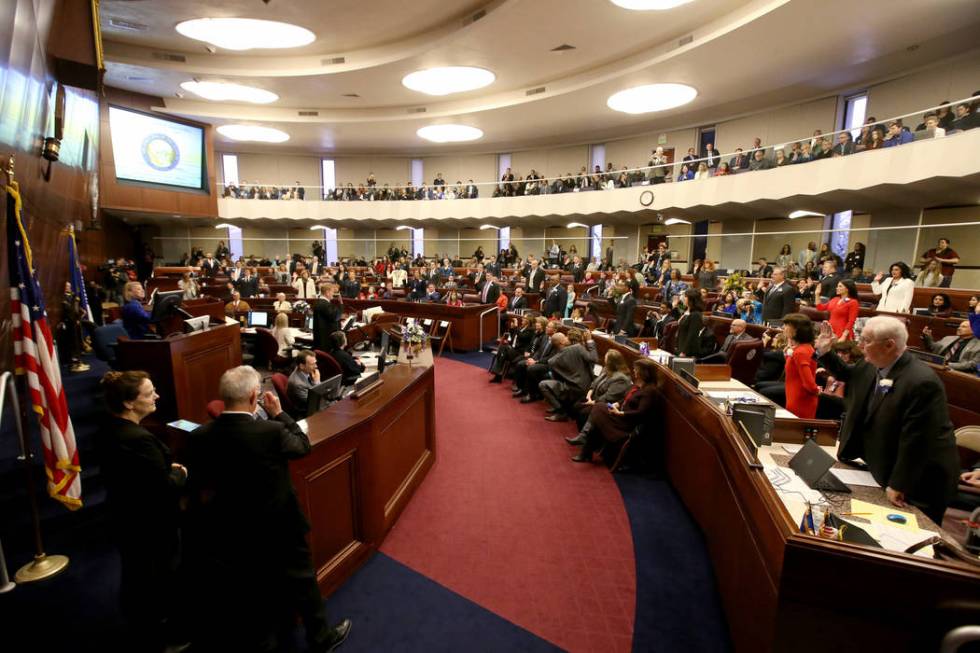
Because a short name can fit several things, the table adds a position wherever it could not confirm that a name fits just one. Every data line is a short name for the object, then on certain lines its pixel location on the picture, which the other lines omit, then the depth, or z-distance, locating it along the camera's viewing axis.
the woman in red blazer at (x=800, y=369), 3.94
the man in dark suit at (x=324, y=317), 6.80
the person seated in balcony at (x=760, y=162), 12.17
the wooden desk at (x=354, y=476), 3.05
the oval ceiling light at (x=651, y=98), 13.41
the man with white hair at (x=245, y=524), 2.26
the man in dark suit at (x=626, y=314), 8.82
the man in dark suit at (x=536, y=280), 12.95
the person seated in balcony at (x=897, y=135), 9.41
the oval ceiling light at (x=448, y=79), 13.59
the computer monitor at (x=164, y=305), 6.33
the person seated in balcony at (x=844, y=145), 10.46
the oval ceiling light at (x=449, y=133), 18.56
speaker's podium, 4.83
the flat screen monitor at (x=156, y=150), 13.67
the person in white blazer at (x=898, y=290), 7.69
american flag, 3.14
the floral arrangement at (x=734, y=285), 9.54
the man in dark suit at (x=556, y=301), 10.96
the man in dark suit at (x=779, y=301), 7.29
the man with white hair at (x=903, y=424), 2.47
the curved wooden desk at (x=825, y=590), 1.68
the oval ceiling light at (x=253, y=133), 18.25
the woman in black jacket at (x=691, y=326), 6.45
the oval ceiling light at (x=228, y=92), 14.53
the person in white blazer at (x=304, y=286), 13.80
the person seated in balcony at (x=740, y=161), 12.90
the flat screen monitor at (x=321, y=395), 3.80
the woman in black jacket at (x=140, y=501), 2.33
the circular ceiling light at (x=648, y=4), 9.14
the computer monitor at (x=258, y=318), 9.01
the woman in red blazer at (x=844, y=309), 5.89
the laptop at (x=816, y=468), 2.70
